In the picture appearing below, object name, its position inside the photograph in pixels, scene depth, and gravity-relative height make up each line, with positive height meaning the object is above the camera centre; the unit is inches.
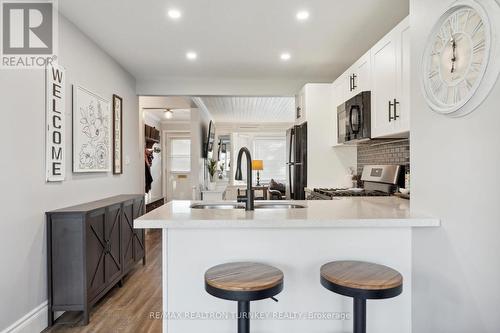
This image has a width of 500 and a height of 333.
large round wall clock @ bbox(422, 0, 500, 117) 44.3 +18.6
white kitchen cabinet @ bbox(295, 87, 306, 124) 159.7 +35.0
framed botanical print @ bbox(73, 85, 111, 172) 110.0 +14.6
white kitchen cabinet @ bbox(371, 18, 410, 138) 85.2 +26.4
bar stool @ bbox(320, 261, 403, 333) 48.3 -18.8
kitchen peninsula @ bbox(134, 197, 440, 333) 63.1 -20.0
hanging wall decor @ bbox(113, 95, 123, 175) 143.6 +16.1
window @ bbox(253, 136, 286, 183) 360.2 +18.2
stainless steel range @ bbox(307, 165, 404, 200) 110.8 -6.4
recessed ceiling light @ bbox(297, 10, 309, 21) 99.4 +51.6
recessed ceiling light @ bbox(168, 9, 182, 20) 98.0 +51.3
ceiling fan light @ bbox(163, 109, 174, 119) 264.3 +49.1
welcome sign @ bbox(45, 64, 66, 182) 94.6 +15.1
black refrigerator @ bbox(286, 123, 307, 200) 156.3 +3.2
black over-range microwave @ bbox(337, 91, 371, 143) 110.3 +19.6
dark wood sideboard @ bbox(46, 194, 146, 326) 91.9 -28.2
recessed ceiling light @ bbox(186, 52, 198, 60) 136.6 +52.3
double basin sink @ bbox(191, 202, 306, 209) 85.6 -10.9
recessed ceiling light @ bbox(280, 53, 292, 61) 137.5 +52.2
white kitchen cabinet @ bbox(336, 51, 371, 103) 110.8 +36.4
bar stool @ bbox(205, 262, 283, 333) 48.6 -19.2
